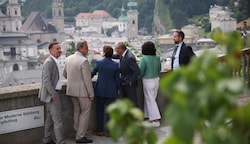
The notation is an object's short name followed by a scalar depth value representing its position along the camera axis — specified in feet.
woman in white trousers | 23.01
